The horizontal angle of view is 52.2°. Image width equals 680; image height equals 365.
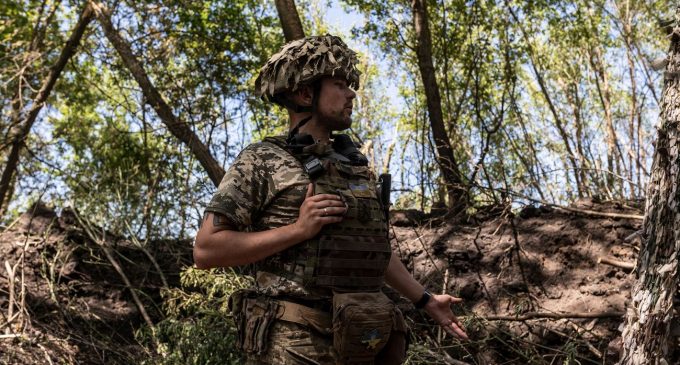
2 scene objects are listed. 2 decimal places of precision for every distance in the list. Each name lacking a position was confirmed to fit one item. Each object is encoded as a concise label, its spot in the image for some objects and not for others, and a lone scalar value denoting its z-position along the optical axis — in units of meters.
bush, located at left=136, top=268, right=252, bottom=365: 4.80
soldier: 2.33
